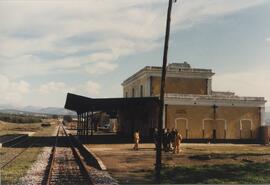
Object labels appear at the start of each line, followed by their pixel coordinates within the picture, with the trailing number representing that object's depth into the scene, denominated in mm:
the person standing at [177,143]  28438
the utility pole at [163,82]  17828
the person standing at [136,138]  31609
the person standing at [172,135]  29097
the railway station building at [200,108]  41794
